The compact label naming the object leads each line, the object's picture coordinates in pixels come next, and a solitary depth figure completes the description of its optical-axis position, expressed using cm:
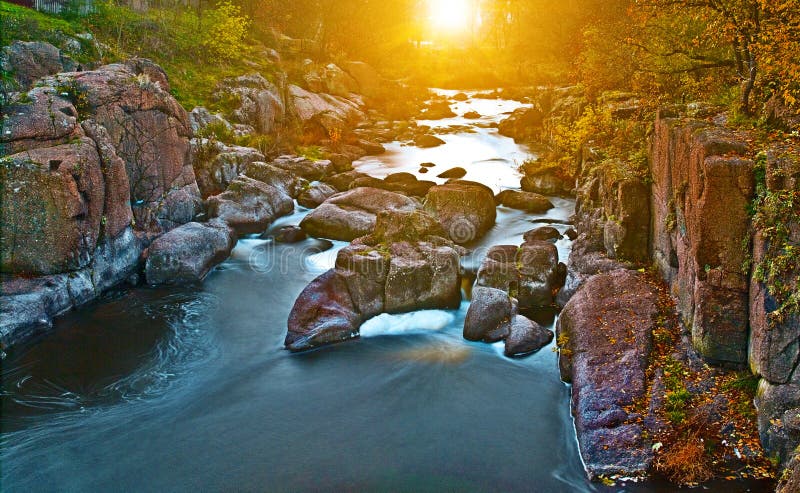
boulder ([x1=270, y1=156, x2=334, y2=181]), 3259
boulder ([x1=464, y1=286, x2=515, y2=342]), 1697
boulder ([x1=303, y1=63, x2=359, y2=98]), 5091
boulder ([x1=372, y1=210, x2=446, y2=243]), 1997
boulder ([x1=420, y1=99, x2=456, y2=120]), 5408
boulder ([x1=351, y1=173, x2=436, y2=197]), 2934
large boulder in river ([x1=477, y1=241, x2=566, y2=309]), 1881
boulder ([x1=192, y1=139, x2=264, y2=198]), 2878
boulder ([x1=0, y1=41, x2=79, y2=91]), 2506
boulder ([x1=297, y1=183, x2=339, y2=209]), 2912
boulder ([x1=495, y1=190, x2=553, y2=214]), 2744
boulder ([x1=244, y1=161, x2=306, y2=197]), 2916
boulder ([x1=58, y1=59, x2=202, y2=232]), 2239
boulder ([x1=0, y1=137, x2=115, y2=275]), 1770
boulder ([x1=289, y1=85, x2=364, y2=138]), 4262
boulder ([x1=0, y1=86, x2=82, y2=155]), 1872
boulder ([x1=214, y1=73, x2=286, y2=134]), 3688
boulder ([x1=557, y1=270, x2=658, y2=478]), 1130
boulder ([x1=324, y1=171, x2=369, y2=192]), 3142
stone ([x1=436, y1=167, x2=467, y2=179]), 3431
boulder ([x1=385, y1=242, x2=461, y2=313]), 1845
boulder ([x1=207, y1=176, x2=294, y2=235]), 2606
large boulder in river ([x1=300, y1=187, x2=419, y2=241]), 2488
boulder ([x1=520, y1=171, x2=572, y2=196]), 2962
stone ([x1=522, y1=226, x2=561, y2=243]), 2298
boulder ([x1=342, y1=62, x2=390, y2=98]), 5819
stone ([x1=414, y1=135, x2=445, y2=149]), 4269
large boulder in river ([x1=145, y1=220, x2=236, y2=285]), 2091
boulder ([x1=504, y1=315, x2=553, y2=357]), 1617
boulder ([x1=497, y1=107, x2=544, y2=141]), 4334
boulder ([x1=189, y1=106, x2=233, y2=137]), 3086
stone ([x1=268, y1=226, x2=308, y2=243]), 2500
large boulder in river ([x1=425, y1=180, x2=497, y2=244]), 2428
